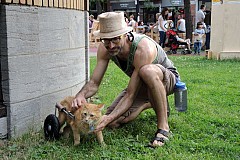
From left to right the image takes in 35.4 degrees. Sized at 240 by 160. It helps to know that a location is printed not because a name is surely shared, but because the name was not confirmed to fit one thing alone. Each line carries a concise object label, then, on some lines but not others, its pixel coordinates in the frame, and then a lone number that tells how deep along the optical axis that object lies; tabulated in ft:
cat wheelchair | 12.19
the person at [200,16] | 53.72
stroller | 49.32
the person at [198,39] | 49.41
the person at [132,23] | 69.15
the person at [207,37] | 54.80
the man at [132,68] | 11.54
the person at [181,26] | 56.84
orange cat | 11.35
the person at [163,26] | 52.13
